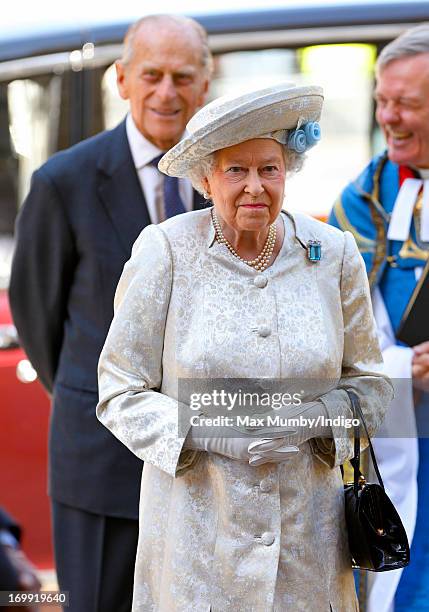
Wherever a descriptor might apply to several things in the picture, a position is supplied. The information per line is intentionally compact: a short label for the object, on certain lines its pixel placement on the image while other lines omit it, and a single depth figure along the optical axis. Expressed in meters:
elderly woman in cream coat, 5.58
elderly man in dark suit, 7.63
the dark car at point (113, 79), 10.52
